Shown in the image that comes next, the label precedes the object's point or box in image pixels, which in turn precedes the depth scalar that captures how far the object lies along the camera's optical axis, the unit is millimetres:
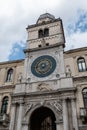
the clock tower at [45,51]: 22031
